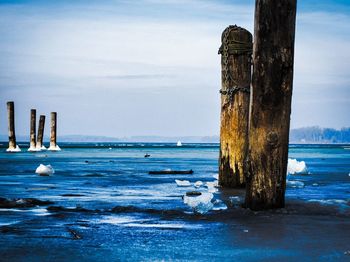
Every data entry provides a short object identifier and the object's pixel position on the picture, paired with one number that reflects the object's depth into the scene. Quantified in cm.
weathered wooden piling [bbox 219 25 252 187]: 1129
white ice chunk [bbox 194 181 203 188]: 1317
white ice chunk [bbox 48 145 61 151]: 5878
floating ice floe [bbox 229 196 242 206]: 881
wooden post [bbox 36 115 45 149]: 5347
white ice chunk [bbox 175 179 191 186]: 1341
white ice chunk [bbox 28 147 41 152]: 5472
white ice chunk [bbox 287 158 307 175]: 1836
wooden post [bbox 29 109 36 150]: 5144
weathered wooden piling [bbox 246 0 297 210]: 783
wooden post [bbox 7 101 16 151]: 4628
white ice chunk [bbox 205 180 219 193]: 1114
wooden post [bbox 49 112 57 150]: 5475
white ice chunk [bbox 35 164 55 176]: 1698
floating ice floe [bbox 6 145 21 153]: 5108
